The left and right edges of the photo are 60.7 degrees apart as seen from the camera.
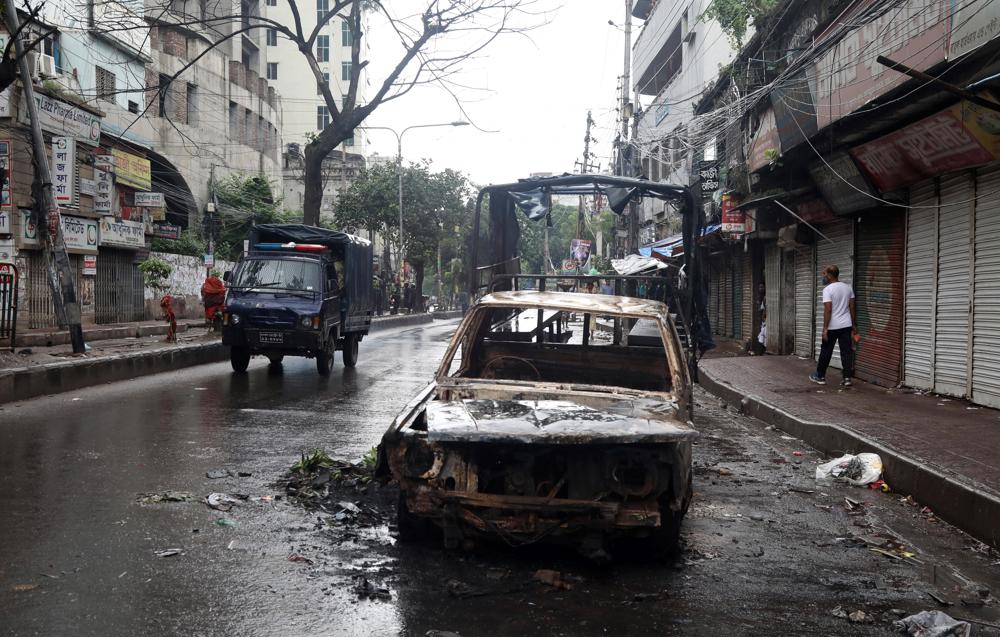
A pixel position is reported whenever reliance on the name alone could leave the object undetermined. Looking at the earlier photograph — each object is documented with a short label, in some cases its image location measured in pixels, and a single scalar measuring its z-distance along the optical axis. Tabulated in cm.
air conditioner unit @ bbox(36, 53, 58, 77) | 2305
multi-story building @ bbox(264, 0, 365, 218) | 6919
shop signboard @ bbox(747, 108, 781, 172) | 1661
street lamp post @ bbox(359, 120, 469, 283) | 4672
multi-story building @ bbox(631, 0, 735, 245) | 2848
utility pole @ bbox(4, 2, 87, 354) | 1453
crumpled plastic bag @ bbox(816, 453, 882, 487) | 729
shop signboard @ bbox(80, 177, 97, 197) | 2442
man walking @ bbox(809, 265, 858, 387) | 1277
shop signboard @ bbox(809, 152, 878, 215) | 1376
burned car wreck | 430
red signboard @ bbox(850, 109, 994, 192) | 1022
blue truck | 1417
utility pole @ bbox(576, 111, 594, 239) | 4652
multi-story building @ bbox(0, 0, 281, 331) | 2144
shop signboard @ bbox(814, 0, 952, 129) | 996
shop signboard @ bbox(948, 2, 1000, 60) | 842
